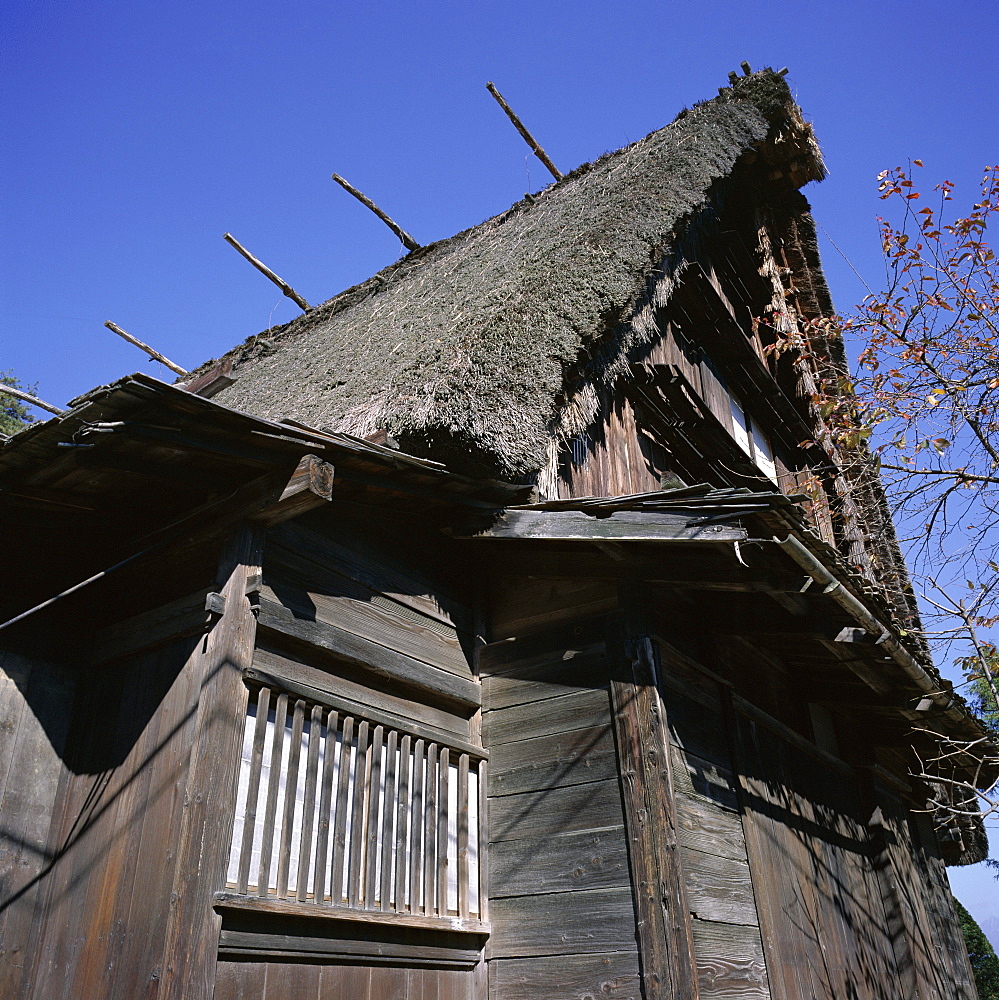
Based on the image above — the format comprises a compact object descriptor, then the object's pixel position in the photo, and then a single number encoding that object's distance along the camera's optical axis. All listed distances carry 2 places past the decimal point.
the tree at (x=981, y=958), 14.34
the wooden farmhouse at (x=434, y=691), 2.79
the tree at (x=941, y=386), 4.78
